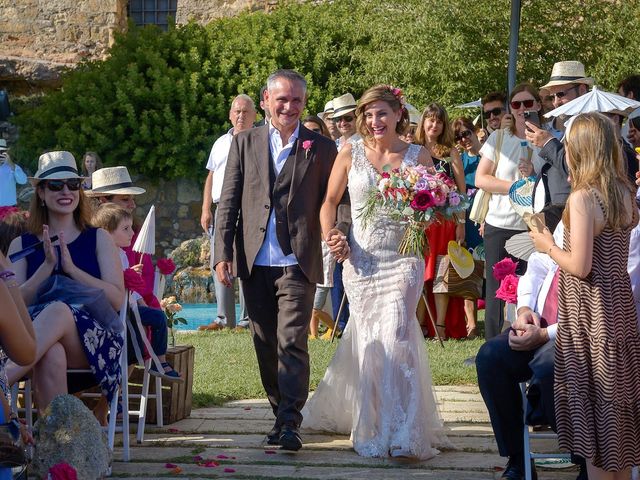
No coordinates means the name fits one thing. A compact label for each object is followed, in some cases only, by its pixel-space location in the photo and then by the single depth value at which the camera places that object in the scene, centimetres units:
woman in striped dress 767
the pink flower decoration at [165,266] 1130
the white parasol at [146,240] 1095
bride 992
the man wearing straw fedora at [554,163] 989
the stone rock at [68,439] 777
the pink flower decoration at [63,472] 669
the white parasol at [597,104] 1063
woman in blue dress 885
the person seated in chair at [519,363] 844
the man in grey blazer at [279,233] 1013
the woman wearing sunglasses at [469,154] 1767
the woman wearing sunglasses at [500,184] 1252
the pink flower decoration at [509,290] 943
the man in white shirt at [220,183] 1661
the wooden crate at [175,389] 1125
